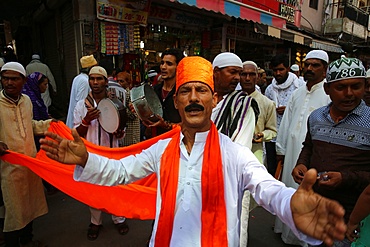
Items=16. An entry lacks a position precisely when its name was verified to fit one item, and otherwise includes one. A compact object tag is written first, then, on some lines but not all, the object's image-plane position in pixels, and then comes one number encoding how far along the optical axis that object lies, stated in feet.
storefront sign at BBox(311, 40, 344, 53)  42.85
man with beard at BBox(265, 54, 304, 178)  15.99
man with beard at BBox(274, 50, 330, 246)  10.19
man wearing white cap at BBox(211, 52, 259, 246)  7.63
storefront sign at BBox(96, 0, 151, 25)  21.08
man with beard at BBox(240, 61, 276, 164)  9.75
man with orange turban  4.59
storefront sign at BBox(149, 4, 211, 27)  25.19
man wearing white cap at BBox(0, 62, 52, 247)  9.01
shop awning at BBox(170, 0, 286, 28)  21.56
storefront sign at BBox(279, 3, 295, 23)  34.94
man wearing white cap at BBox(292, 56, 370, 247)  6.31
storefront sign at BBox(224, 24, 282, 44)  33.24
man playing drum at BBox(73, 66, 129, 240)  10.43
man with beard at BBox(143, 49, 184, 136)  10.07
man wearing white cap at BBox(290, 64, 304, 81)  26.76
